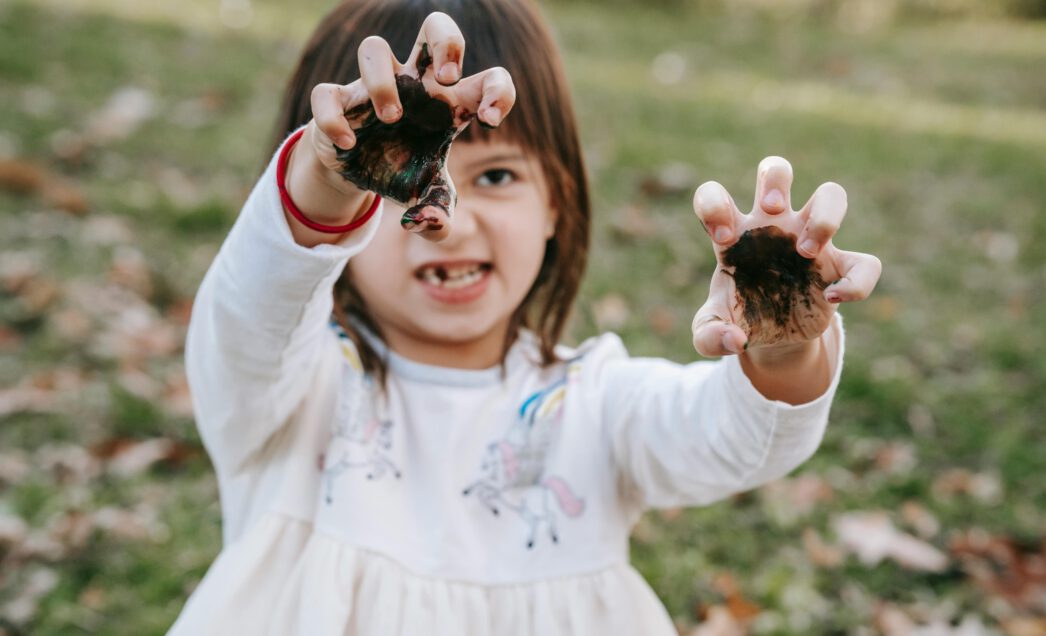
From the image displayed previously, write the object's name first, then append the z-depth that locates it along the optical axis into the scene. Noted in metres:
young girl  1.32
